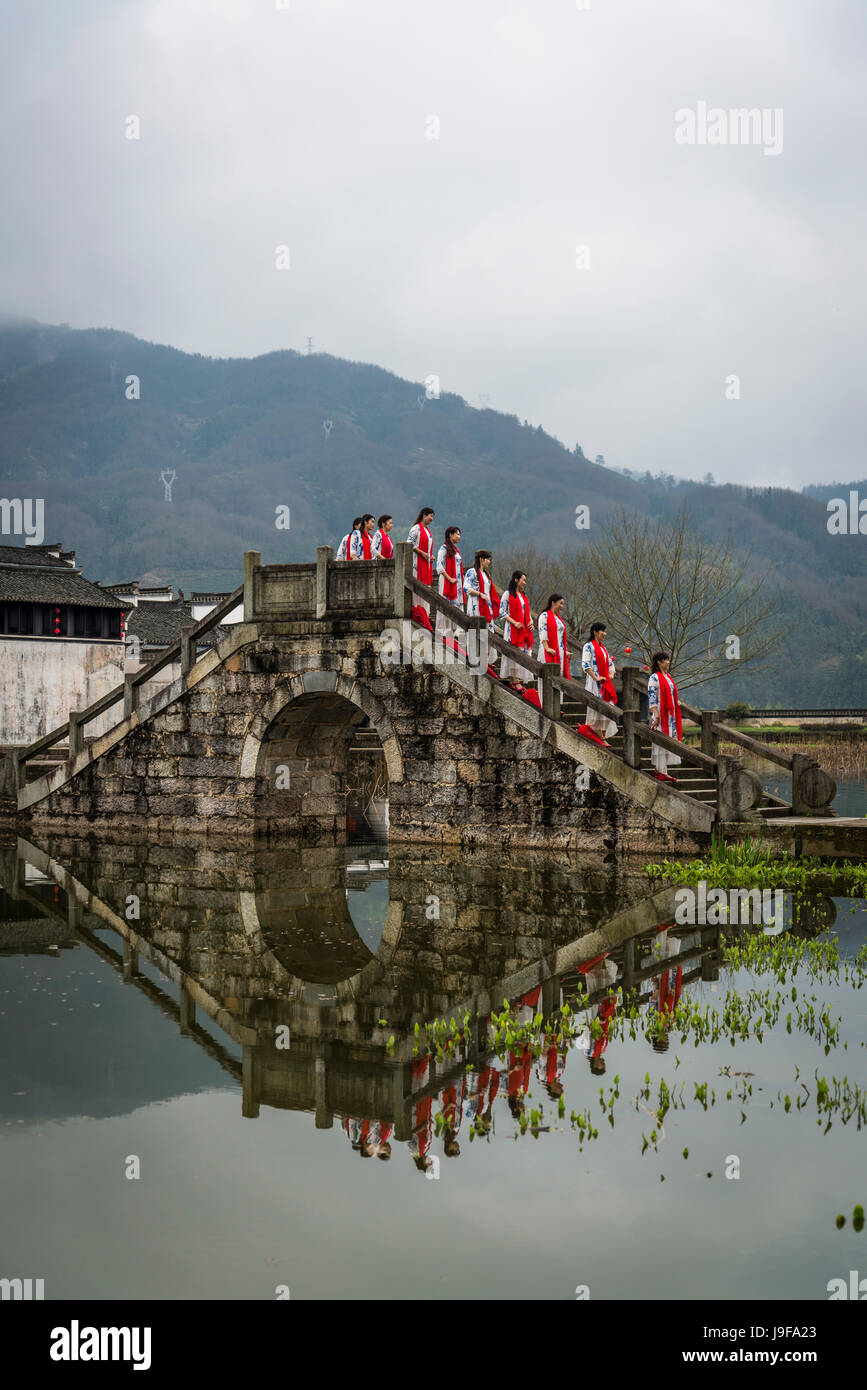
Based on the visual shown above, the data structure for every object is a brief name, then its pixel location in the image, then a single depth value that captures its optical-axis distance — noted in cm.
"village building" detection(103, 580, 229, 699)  5422
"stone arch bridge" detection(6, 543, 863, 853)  1597
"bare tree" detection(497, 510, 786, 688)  4075
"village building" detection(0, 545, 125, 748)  4575
